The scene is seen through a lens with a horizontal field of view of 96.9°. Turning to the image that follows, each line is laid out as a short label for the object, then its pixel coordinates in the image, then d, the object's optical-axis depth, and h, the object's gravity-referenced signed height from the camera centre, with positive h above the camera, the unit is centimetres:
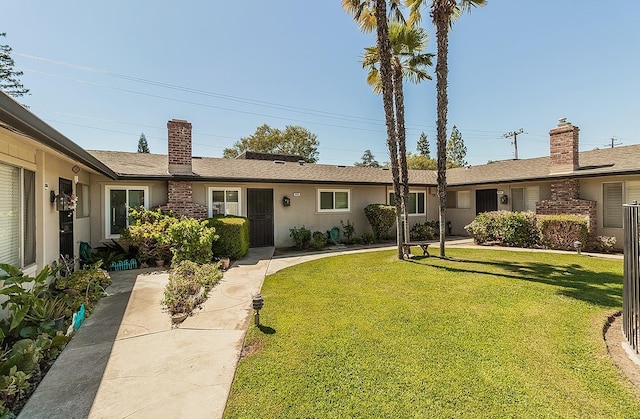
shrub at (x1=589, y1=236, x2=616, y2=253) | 956 -131
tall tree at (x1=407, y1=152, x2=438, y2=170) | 4297 +700
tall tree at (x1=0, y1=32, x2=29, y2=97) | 1789 +918
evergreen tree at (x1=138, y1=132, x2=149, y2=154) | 4688 +1163
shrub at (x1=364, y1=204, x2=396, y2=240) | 1276 -38
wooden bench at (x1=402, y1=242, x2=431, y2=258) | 918 -125
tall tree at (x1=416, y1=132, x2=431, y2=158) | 5278 +1177
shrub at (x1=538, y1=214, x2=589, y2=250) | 983 -86
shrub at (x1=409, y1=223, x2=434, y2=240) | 1380 -114
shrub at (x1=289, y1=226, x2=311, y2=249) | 1152 -103
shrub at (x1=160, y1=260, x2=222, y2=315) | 499 -151
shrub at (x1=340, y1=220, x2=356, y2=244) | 1287 -95
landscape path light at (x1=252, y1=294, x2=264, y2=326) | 414 -136
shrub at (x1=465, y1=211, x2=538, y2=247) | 1112 -86
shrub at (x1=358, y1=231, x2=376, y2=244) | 1266 -128
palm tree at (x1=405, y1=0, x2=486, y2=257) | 838 +464
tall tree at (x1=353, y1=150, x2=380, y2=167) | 7262 +1337
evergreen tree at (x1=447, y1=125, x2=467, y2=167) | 4912 +1052
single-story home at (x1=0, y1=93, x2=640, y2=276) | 489 +73
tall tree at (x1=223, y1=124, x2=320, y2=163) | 4209 +1062
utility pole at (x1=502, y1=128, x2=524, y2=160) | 3267 +846
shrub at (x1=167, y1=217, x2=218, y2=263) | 780 -83
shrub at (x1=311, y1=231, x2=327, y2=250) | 1163 -121
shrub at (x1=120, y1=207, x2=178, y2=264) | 812 -72
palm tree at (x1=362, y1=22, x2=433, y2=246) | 927 +541
